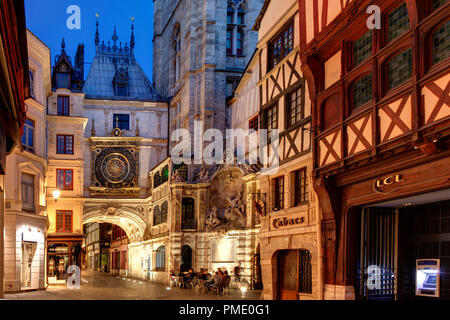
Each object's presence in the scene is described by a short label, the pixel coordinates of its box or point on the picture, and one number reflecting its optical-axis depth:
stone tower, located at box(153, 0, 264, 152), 42.09
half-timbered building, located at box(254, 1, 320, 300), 17.50
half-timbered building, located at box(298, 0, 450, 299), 11.59
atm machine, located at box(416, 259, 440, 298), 14.54
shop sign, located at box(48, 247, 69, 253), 41.92
